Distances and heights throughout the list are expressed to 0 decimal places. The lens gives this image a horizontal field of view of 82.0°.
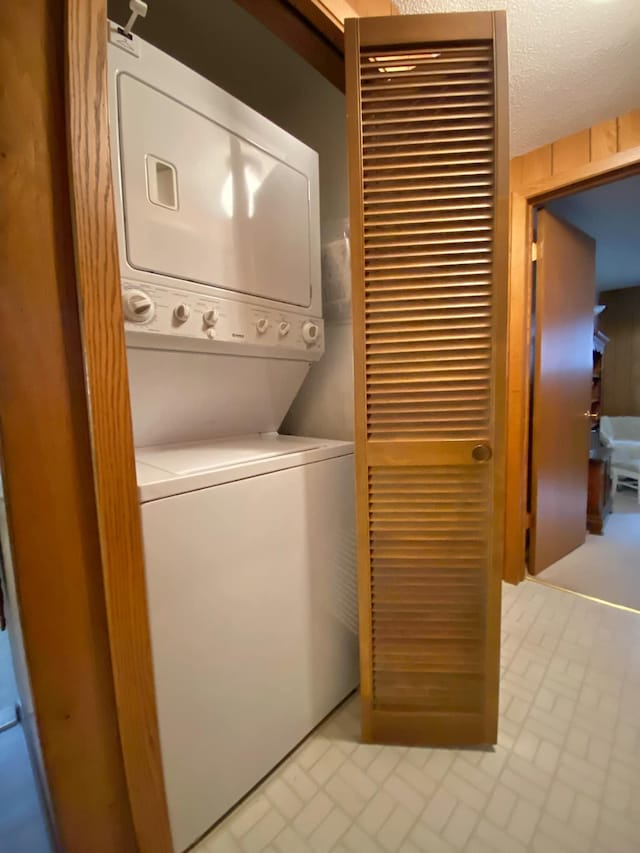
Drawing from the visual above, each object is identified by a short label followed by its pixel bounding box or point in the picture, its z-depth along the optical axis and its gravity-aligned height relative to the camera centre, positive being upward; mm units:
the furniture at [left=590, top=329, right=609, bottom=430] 3365 +128
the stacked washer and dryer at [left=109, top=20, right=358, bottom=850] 848 -178
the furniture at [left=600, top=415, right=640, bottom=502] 3709 -689
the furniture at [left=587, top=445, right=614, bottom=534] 2904 -861
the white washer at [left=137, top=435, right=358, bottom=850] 845 -571
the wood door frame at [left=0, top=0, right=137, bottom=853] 630 -95
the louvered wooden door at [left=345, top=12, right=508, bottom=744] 968 +72
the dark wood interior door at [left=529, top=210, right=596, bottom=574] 2109 -21
